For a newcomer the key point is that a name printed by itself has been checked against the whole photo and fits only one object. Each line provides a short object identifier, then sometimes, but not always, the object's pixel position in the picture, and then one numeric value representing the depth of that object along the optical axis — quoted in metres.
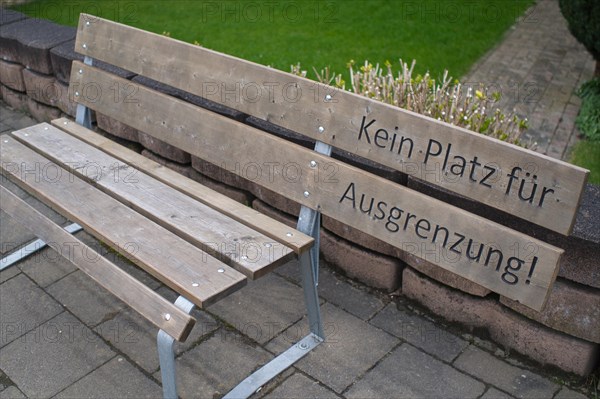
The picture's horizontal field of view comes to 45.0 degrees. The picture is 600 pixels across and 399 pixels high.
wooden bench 2.25
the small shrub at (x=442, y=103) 3.44
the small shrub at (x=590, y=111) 4.94
